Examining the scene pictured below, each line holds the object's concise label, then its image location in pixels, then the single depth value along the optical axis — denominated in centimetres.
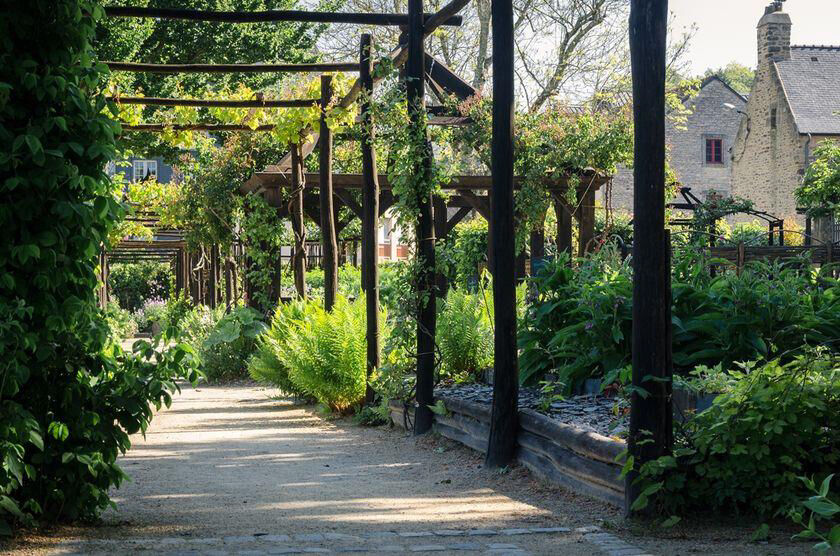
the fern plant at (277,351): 1297
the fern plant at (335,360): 1107
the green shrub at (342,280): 2293
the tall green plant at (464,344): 1012
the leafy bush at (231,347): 1650
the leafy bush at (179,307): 2699
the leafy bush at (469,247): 1797
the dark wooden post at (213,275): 2277
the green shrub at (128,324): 2469
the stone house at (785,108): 3803
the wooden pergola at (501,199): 511
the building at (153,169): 4691
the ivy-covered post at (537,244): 1803
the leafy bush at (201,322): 1781
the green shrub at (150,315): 3284
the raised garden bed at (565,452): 560
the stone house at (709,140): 4838
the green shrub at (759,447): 493
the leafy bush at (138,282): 4144
